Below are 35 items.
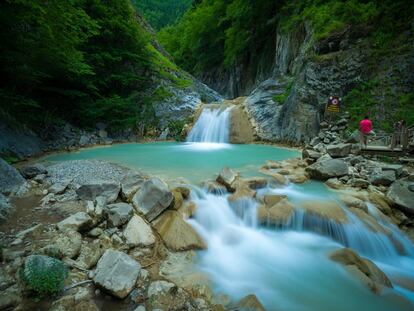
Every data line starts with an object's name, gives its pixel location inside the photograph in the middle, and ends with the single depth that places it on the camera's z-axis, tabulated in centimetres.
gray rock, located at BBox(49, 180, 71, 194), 479
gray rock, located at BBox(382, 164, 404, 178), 655
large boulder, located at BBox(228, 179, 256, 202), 552
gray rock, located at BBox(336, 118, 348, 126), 1134
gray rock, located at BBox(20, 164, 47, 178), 565
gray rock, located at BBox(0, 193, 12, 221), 365
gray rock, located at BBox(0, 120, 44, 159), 861
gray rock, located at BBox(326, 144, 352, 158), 829
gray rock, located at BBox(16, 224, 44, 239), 327
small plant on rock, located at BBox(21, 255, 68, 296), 247
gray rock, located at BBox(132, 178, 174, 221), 441
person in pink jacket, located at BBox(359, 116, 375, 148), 894
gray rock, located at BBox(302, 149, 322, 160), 843
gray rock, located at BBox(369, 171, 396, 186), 618
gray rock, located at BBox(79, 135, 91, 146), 1307
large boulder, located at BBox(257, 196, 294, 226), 495
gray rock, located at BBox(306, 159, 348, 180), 690
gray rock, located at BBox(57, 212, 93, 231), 353
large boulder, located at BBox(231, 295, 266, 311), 280
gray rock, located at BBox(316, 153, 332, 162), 784
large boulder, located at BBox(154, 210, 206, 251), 405
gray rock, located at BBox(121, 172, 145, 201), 480
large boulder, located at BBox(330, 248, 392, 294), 348
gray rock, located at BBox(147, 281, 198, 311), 276
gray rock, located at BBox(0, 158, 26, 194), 460
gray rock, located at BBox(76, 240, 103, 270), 309
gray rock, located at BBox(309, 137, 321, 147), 1128
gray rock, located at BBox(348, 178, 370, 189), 623
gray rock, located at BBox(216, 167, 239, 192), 593
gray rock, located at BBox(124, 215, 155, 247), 373
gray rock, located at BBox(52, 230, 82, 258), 311
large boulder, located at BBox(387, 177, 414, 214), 523
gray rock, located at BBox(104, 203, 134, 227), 393
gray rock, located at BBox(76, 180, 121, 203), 453
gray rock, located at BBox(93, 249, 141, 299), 273
